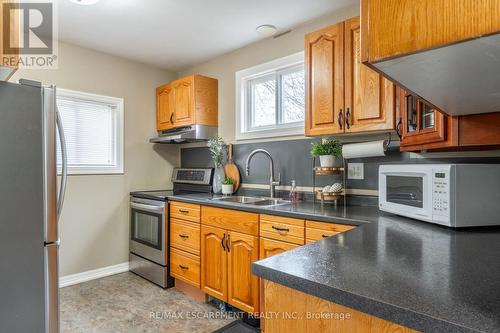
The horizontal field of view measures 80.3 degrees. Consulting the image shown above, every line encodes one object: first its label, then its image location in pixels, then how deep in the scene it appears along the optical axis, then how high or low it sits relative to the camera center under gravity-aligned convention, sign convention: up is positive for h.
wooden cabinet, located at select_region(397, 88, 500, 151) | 1.38 +0.17
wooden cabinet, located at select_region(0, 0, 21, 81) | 1.17 +0.53
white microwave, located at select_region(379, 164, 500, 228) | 1.36 -0.14
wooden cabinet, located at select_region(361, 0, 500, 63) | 0.48 +0.25
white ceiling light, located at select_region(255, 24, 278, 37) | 2.62 +1.23
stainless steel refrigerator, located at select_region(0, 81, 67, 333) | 1.35 -0.21
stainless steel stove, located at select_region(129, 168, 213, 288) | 2.91 -0.65
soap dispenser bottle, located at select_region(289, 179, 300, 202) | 2.58 -0.25
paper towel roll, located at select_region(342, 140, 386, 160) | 1.98 +0.11
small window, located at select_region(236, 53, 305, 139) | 2.75 +0.67
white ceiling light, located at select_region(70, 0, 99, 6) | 2.18 +1.21
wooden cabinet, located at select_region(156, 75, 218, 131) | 3.23 +0.72
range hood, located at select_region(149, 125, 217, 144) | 3.22 +0.34
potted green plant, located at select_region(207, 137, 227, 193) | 3.19 +0.07
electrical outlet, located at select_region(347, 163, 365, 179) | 2.26 -0.05
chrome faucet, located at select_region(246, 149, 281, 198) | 2.74 -0.06
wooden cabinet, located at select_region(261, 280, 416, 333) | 0.67 -0.38
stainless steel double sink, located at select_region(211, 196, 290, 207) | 2.52 -0.32
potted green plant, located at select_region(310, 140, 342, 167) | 2.21 +0.10
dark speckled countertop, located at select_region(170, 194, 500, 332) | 0.59 -0.29
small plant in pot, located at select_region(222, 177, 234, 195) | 3.05 -0.22
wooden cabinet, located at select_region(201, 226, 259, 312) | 2.16 -0.80
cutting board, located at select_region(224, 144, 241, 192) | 3.12 -0.06
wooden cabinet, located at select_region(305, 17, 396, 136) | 1.89 +0.52
